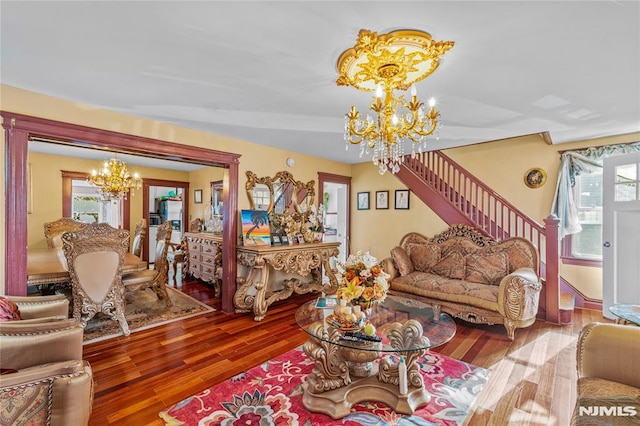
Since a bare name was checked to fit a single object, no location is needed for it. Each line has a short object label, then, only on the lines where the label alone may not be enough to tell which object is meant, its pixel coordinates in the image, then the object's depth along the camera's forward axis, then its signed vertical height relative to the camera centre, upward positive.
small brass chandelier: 4.67 +0.53
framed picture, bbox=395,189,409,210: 5.14 +0.25
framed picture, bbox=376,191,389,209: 5.39 +0.25
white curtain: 3.79 +0.38
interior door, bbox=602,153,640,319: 3.10 -0.19
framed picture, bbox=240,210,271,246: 3.82 -0.25
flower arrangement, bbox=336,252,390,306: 2.00 -0.52
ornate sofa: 2.91 -0.80
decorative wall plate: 4.15 +0.55
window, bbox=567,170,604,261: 3.85 -0.05
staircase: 3.34 +0.08
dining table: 2.73 -0.64
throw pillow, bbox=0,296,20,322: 1.69 -0.65
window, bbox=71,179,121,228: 5.78 +0.05
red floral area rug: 1.78 -1.35
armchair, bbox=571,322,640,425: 1.28 -0.81
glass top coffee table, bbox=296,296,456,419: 1.84 -1.13
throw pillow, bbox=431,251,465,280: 3.70 -0.75
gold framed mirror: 4.01 +0.28
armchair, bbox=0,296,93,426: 1.24 -0.82
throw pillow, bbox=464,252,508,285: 3.46 -0.71
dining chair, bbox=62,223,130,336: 2.74 -0.62
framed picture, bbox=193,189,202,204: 6.57 +0.35
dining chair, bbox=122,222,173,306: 3.54 -0.86
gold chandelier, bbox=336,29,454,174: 1.59 +0.97
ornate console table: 3.54 -0.81
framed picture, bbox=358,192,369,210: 5.68 +0.23
